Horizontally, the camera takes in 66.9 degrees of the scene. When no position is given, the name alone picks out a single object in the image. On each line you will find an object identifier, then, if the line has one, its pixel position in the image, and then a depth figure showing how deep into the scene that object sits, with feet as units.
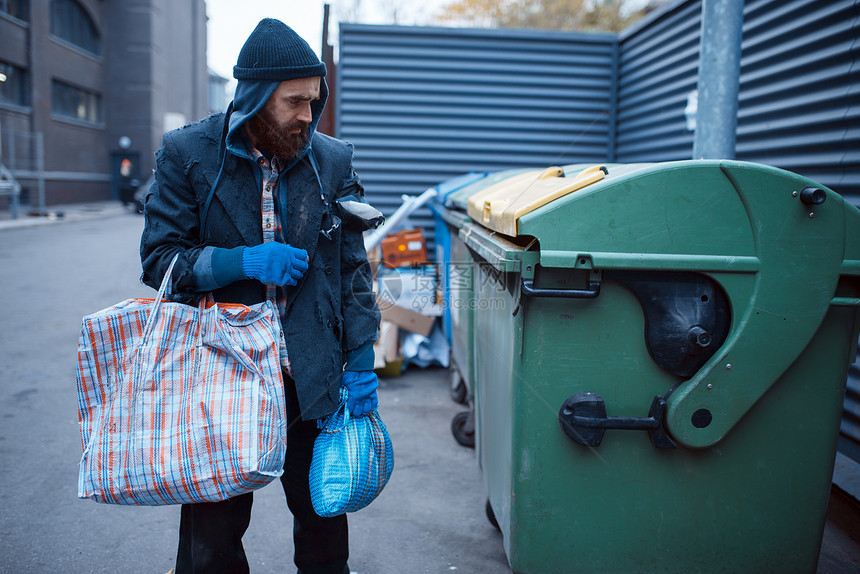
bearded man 5.92
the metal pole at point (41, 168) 53.78
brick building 60.23
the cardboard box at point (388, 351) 16.67
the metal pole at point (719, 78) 9.62
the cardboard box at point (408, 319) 17.02
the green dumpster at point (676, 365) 6.44
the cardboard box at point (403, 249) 17.92
